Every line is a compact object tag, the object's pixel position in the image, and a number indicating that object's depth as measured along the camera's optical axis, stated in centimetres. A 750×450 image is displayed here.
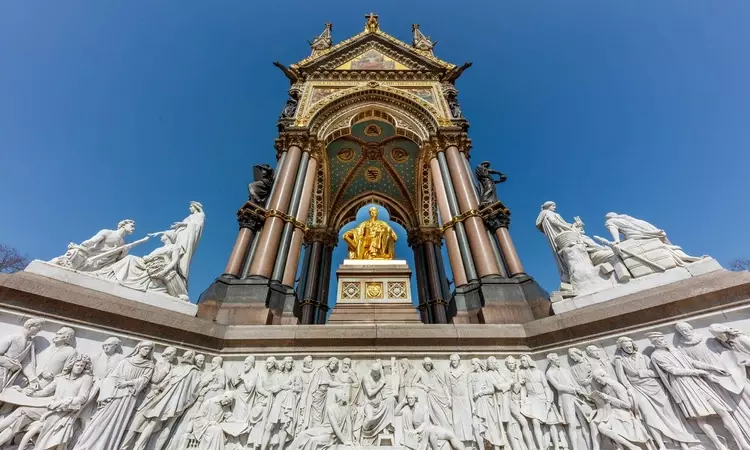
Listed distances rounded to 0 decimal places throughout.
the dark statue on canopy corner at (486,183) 886
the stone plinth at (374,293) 838
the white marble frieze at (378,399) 363
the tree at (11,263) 1677
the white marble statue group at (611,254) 504
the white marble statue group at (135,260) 498
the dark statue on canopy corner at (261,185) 873
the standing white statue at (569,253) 545
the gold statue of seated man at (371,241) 1104
